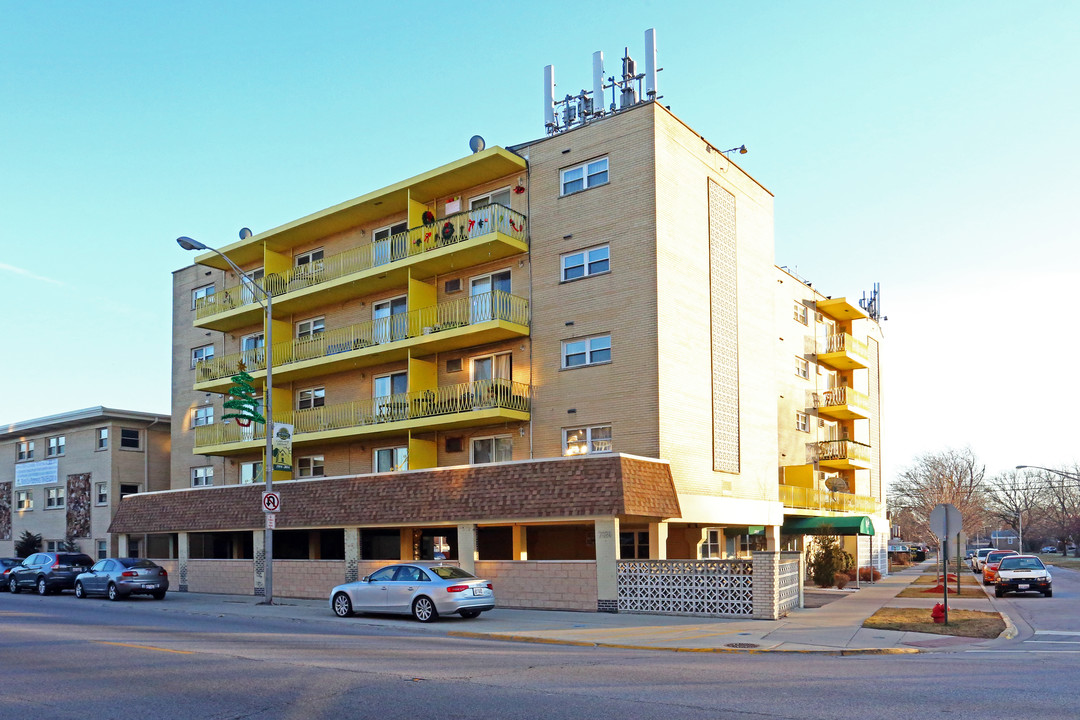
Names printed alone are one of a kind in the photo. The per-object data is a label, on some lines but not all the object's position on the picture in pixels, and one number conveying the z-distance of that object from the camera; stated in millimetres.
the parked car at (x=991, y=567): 38581
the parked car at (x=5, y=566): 37375
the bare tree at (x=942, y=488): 84700
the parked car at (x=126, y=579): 30984
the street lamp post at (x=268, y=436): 27156
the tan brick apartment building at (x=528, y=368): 27234
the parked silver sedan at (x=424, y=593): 21531
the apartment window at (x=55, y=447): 49531
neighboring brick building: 46312
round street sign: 19828
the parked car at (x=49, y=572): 35031
